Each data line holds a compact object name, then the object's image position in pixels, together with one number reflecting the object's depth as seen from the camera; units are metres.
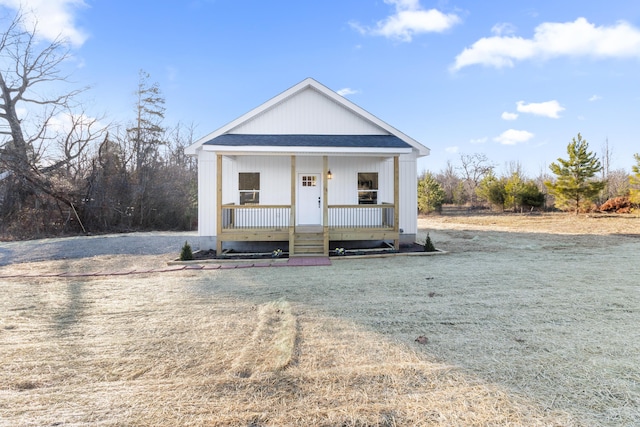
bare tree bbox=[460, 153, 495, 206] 43.22
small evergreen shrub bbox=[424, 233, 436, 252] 9.78
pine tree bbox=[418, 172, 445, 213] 26.09
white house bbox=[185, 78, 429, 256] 9.74
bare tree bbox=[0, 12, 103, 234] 18.08
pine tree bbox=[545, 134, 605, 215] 21.61
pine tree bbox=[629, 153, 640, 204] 19.12
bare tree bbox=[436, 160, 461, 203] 35.81
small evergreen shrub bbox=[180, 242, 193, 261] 8.87
